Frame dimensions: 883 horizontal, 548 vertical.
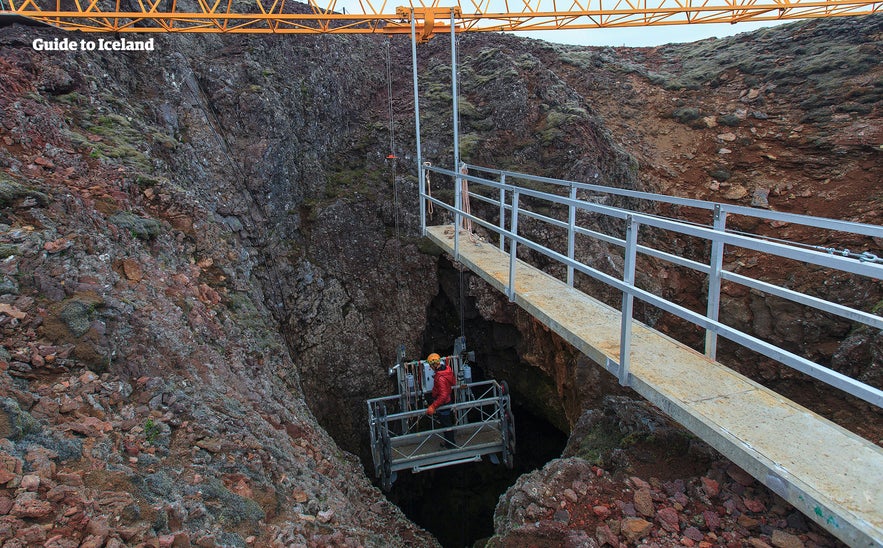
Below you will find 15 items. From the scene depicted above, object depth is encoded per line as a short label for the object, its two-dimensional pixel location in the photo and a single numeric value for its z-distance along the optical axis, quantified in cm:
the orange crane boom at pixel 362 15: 1002
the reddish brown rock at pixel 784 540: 317
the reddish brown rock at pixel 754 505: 347
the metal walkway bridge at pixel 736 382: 278
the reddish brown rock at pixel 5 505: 268
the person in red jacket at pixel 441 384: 801
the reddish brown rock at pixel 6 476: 282
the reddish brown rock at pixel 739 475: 367
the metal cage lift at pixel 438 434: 792
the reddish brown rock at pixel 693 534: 349
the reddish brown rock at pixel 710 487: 372
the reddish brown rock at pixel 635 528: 365
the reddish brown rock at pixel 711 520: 351
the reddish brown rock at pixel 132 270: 555
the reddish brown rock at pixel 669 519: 362
